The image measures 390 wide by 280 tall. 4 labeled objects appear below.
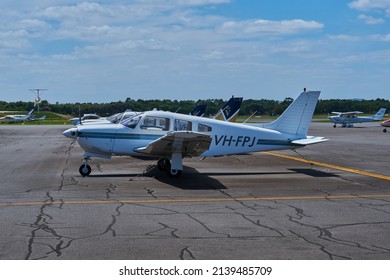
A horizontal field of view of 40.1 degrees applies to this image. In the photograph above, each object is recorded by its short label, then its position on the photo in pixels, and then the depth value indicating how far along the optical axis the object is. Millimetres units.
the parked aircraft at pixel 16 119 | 86250
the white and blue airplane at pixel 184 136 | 15461
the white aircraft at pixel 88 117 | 47931
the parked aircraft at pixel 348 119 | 66312
